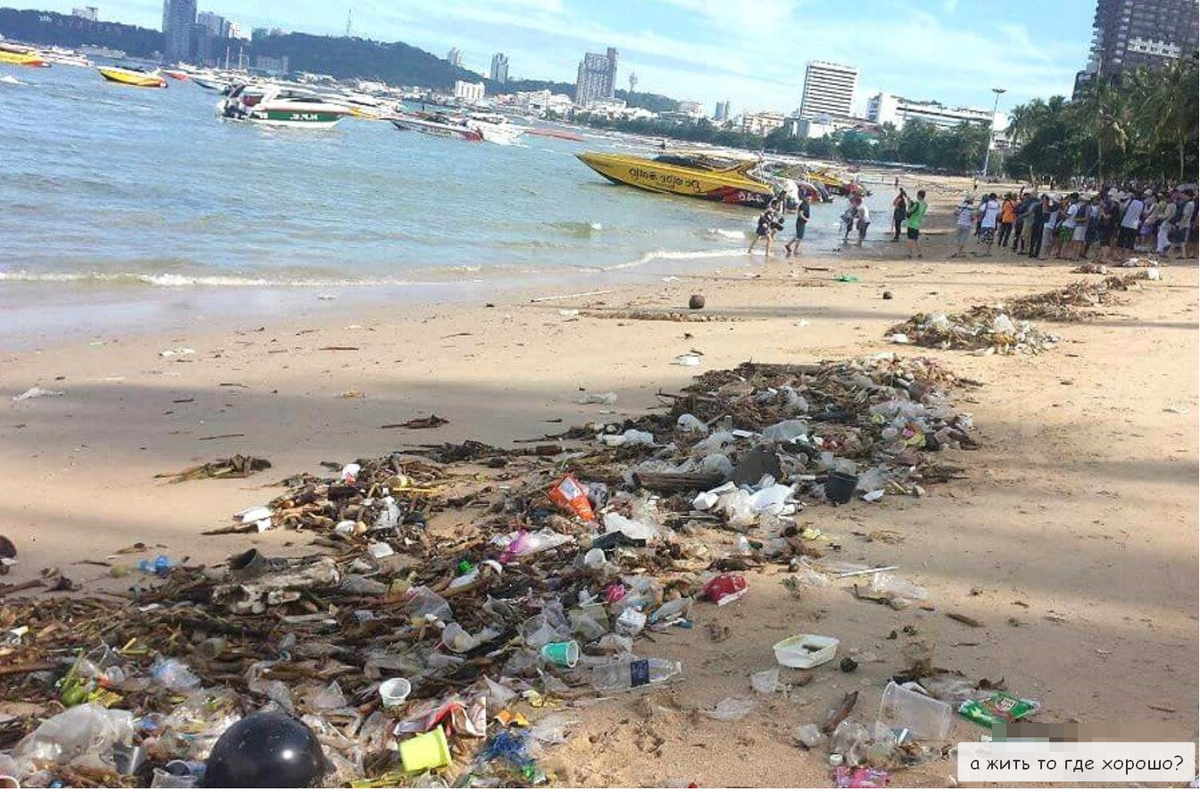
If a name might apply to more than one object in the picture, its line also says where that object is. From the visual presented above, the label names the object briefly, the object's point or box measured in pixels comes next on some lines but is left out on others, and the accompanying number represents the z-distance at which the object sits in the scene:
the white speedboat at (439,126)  76.44
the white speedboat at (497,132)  78.06
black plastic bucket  5.41
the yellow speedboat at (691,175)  39.06
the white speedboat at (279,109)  57.81
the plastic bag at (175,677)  3.69
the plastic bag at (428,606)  4.20
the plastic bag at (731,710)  3.35
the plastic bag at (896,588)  4.24
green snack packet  3.25
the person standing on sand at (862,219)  26.31
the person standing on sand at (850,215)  27.10
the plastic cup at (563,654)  3.70
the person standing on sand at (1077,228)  20.70
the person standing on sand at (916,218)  23.25
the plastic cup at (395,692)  3.48
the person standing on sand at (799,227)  23.17
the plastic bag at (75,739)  3.12
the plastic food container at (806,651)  3.63
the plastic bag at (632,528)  4.86
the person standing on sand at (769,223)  22.76
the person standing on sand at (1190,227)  20.00
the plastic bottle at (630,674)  3.57
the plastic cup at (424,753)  3.08
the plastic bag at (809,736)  3.17
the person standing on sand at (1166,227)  20.44
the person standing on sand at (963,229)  22.36
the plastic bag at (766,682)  3.49
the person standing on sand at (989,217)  23.88
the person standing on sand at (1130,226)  20.20
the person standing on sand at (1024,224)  22.08
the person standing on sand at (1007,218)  23.47
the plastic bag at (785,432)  6.43
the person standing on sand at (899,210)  26.53
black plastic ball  2.84
